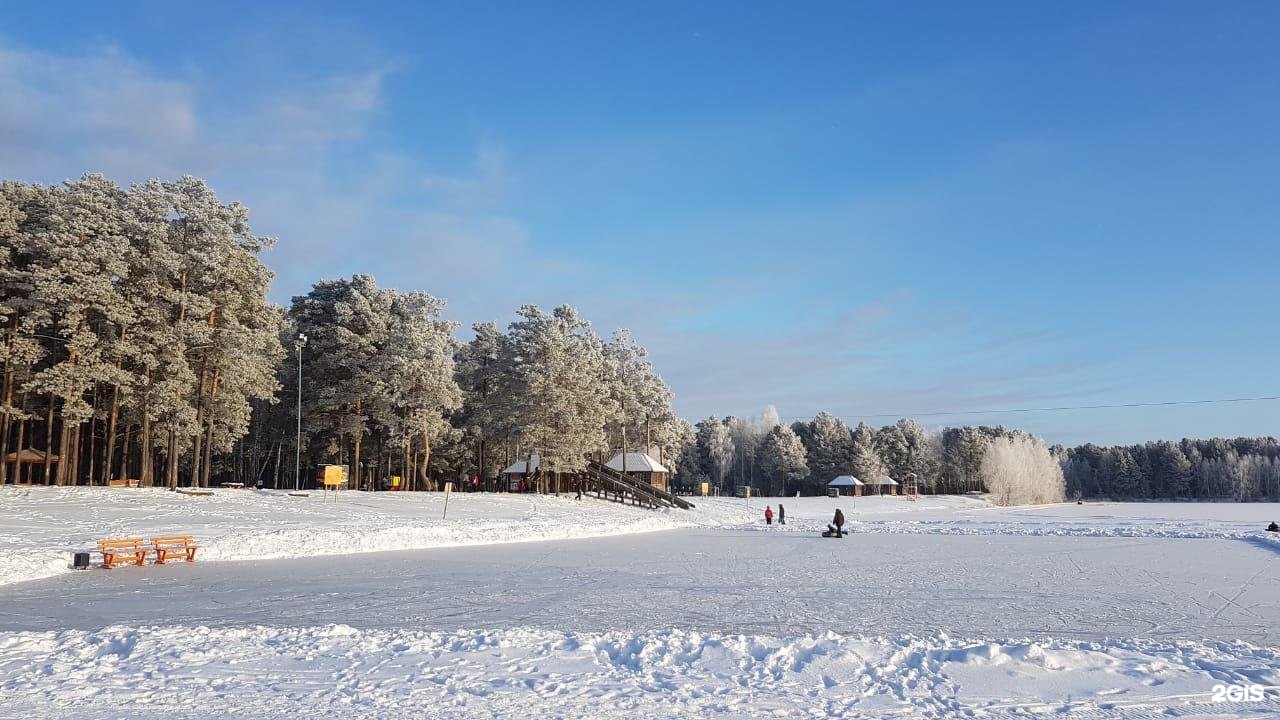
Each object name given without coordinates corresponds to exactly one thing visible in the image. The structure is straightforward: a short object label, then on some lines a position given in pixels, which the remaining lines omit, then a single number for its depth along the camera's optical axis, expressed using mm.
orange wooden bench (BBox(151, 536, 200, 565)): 19875
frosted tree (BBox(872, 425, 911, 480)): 134000
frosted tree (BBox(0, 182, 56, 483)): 36031
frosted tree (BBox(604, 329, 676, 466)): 71306
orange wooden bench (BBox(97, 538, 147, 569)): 18875
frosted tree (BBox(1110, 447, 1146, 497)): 156500
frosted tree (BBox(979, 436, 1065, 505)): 100188
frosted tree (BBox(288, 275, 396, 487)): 49969
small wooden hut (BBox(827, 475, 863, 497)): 100875
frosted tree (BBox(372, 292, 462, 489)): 49125
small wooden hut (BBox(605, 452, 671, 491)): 68062
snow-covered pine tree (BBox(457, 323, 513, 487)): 56594
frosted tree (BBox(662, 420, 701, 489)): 109594
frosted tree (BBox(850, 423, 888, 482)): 113250
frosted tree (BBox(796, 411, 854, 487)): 122062
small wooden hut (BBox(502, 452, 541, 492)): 65788
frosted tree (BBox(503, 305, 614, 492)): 52438
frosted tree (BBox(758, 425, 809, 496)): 118188
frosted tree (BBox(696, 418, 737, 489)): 139500
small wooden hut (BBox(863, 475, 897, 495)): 111688
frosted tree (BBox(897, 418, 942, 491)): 133000
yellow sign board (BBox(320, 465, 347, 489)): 38969
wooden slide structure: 54344
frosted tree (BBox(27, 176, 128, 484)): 35531
